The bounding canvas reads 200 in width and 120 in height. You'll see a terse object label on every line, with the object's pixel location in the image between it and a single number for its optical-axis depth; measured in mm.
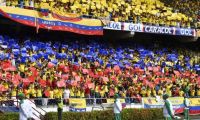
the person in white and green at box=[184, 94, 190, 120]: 26922
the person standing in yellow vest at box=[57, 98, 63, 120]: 19703
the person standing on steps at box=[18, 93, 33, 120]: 16719
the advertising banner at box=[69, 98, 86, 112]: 26578
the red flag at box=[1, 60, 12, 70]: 26406
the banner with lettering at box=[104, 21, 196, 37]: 38312
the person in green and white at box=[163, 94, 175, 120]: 19016
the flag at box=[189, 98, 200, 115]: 35106
